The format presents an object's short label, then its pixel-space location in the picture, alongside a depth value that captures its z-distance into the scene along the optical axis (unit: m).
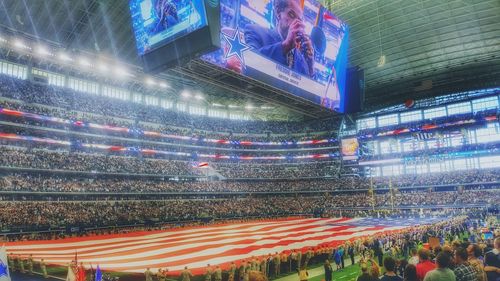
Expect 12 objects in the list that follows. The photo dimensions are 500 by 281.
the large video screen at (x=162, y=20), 23.39
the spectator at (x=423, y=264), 7.14
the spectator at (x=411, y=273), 6.32
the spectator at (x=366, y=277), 6.48
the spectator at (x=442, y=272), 5.75
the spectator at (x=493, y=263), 7.32
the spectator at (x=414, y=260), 10.50
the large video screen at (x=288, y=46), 26.57
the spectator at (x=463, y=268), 6.32
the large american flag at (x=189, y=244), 23.19
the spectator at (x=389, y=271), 6.08
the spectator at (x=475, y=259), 6.68
